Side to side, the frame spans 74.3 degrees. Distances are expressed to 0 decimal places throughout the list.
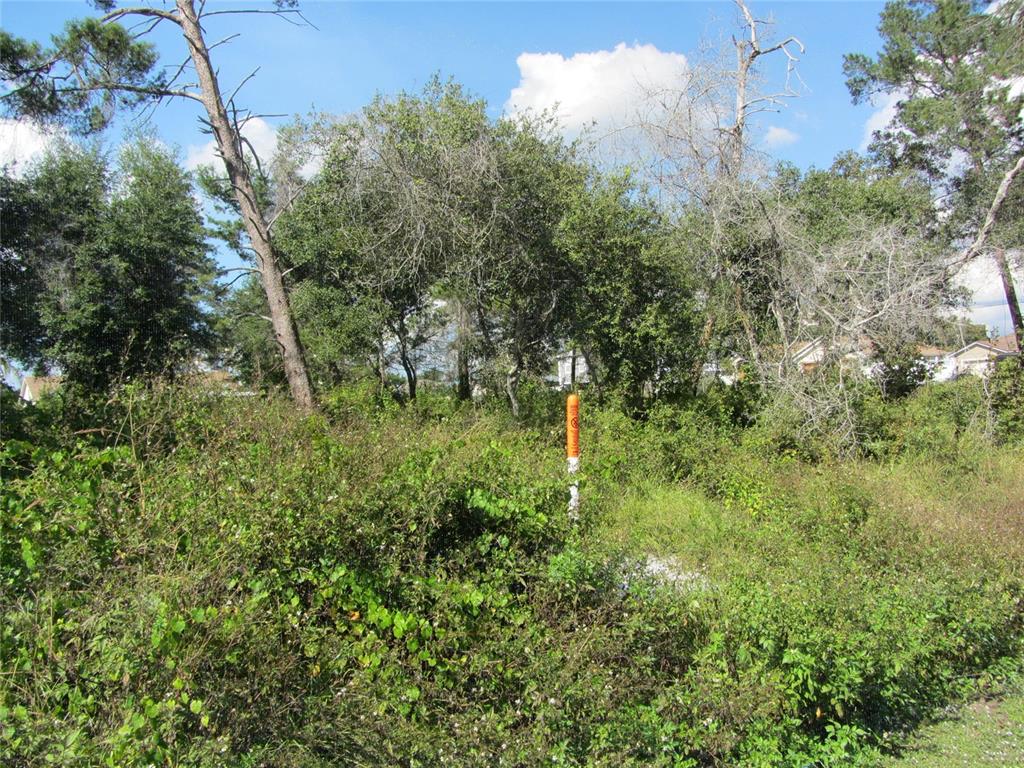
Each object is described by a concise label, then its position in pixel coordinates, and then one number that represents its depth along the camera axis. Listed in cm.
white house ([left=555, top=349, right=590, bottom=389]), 1524
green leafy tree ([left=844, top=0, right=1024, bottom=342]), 1581
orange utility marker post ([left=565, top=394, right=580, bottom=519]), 616
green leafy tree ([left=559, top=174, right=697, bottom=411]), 1188
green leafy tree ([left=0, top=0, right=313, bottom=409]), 875
